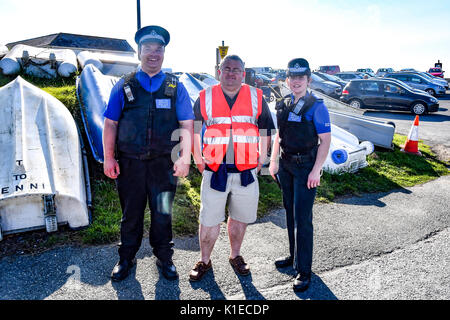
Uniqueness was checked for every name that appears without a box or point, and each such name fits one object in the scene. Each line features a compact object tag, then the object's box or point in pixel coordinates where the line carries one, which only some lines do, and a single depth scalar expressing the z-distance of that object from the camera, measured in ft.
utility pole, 46.55
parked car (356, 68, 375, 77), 116.88
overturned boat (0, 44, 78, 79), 26.37
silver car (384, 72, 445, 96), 67.92
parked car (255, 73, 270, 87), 65.00
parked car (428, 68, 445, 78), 106.73
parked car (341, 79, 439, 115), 48.49
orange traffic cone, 25.21
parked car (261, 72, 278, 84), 96.07
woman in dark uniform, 9.11
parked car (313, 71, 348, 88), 70.03
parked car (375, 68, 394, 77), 123.18
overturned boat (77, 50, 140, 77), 28.71
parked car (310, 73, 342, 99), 60.80
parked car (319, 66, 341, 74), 108.17
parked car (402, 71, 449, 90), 73.82
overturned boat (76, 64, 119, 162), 16.65
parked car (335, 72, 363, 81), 83.37
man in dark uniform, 8.99
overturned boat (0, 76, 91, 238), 11.12
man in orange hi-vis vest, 9.12
